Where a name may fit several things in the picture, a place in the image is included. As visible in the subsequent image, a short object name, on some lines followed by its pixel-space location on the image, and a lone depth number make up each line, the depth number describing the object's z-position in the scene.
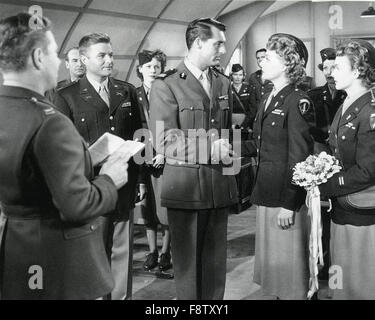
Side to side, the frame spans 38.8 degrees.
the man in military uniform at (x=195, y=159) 3.09
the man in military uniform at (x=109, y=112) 3.37
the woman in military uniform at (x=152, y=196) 4.62
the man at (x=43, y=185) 1.79
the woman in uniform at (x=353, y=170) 2.97
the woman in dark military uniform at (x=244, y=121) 6.18
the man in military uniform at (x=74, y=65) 4.85
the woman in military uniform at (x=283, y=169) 3.22
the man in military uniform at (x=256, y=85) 7.71
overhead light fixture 9.82
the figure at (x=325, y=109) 4.30
